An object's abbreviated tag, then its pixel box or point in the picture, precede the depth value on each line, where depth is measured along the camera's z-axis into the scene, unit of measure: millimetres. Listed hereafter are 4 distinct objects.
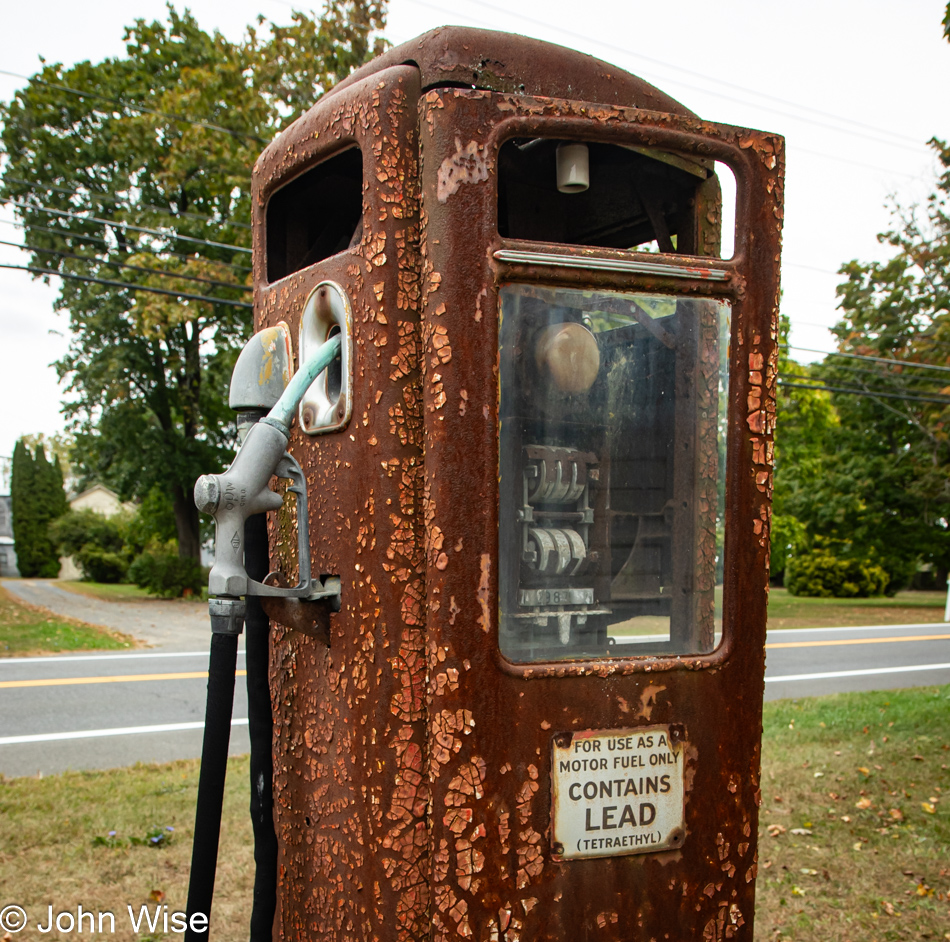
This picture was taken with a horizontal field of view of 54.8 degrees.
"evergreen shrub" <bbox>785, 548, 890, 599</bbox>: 25141
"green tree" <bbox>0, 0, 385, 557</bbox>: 14781
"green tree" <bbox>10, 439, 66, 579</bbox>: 35844
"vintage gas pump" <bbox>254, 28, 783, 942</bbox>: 1666
